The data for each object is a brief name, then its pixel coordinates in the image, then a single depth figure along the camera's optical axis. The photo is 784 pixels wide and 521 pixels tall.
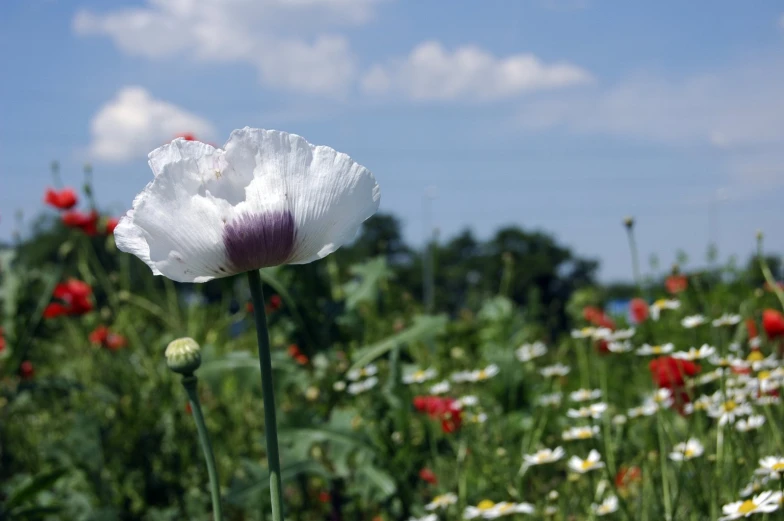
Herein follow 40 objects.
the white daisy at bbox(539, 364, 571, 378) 2.51
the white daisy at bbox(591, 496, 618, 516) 1.63
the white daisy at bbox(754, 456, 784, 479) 1.32
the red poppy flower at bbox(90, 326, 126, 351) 3.49
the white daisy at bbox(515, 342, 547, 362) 2.98
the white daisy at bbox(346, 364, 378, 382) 2.51
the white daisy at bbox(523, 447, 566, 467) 1.77
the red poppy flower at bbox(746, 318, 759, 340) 3.05
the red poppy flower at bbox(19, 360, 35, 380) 3.44
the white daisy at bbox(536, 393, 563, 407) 2.33
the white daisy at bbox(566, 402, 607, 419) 1.80
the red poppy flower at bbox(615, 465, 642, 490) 2.09
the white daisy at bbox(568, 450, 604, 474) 1.58
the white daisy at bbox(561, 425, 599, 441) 1.73
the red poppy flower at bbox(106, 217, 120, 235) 3.67
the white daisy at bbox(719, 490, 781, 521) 1.23
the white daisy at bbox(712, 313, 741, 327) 1.91
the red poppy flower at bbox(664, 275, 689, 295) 4.32
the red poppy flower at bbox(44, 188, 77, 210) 3.96
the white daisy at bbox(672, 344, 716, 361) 1.82
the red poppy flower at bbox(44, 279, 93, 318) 3.71
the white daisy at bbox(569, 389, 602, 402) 2.06
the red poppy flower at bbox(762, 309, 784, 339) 2.62
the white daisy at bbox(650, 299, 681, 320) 2.24
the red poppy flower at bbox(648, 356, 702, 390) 2.04
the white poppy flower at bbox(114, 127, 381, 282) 0.85
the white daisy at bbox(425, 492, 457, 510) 1.88
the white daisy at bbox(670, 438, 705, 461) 1.63
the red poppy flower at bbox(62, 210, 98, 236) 3.73
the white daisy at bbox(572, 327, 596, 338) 2.30
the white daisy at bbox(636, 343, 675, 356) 1.88
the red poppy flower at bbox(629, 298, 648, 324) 4.61
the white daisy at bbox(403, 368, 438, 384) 2.38
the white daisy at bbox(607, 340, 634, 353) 2.15
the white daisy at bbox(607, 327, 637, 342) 2.24
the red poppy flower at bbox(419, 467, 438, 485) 2.42
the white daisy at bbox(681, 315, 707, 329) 2.06
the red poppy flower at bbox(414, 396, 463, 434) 2.22
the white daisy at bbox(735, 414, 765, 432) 1.76
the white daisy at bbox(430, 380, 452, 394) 2.37
